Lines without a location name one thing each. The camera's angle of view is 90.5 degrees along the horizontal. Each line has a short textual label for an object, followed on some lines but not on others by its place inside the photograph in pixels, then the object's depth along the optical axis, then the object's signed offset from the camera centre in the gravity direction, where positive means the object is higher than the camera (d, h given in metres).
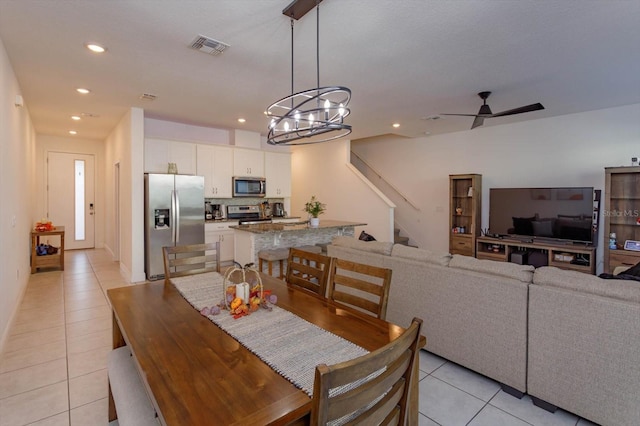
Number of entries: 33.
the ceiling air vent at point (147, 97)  4.19 +1.45
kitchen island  4.47 -0.47
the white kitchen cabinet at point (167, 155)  5.38 +0.86
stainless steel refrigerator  4.95 -0.15
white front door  7.32 +0.19
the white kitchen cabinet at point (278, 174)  6.93 +0.71
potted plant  4.85 -0.08
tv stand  4.81 -0.73
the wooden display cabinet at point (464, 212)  6.06 -0.10
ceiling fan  3.65 +1.15
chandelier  2.09 +0.65
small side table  5.45 -0.95
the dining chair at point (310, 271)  2.18 -0.47
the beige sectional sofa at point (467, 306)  2.15 -0.76
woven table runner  1.21 -0.60
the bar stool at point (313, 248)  4.58 -0.63
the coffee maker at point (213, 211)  6.29 -0.12
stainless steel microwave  6.38 +0.39
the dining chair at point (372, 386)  0.79 -0.52
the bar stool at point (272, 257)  4.14 -0.68
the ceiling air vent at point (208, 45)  2.72 +1.42
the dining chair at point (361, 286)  1.81 -0.48
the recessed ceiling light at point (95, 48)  2.81 +1.41
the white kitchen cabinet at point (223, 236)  5.86 -0.58
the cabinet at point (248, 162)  6.43 +0.89
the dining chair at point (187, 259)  2.50 -0.45
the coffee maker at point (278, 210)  7.21 -0.10
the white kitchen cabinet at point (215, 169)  5.98 +0.70
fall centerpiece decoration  1.68 -0.53
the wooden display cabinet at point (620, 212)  4.47 -0.05
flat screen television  4.91 -0.09
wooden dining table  0.98 -0.62
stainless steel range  6.48 -0.19
